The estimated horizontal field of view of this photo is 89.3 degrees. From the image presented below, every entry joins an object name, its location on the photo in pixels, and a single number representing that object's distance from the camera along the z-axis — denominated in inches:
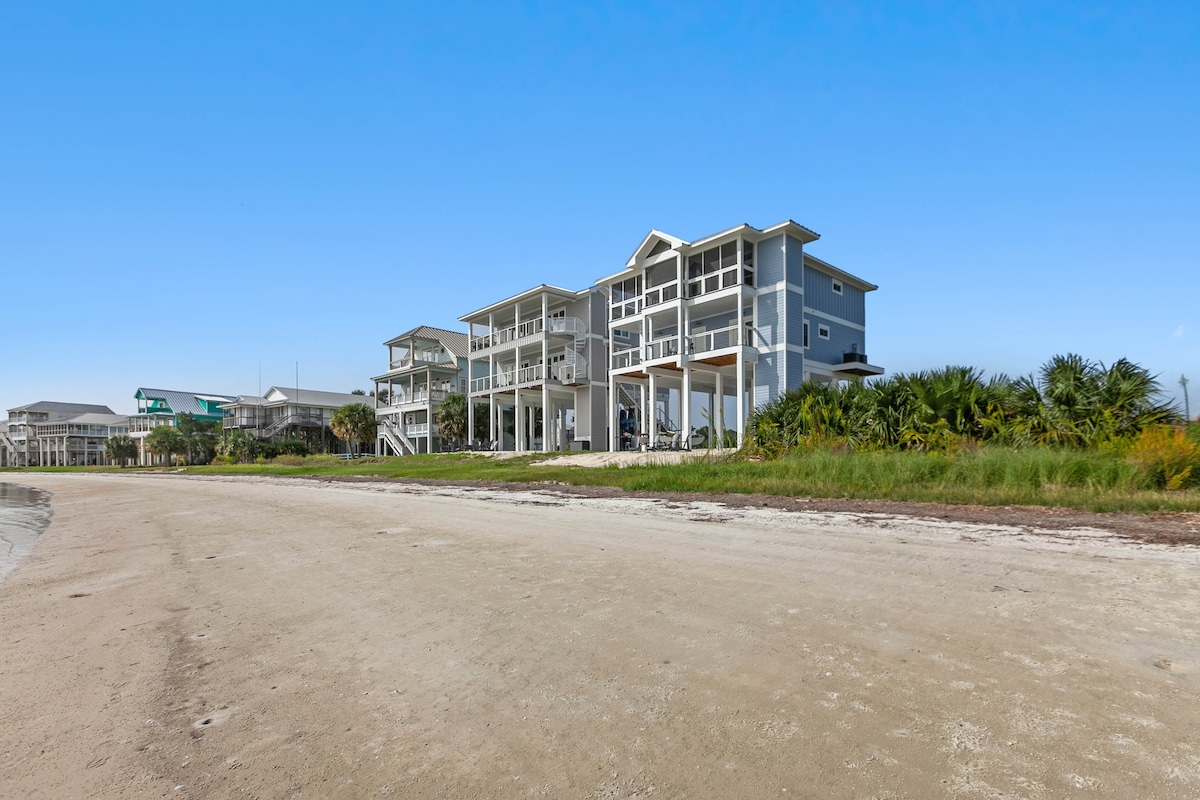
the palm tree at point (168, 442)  2546.8
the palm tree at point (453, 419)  1819.6
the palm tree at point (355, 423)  2241.6
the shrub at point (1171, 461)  386.3
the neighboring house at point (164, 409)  3243.1
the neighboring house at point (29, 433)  3867.4
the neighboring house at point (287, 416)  2743.6
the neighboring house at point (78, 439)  3732.8
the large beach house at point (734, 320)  1112.2
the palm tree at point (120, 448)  3152.1
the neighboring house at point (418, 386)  1955.0
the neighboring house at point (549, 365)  1568.7
